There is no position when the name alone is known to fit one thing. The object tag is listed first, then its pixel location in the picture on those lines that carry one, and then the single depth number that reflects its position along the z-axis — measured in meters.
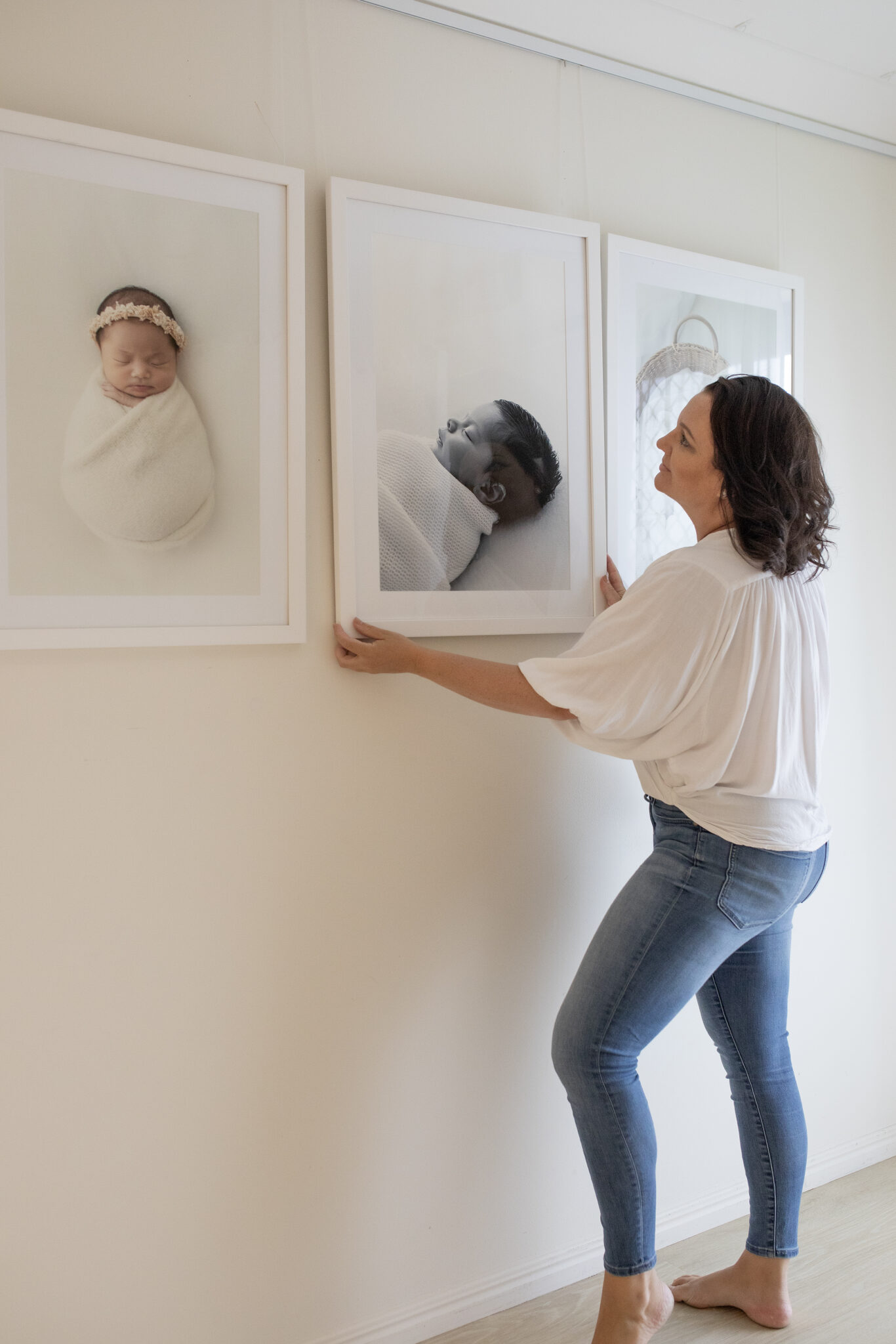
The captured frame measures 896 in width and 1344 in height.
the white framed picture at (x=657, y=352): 1.87
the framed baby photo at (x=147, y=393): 1.36
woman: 1.46
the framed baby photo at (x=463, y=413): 1.59
